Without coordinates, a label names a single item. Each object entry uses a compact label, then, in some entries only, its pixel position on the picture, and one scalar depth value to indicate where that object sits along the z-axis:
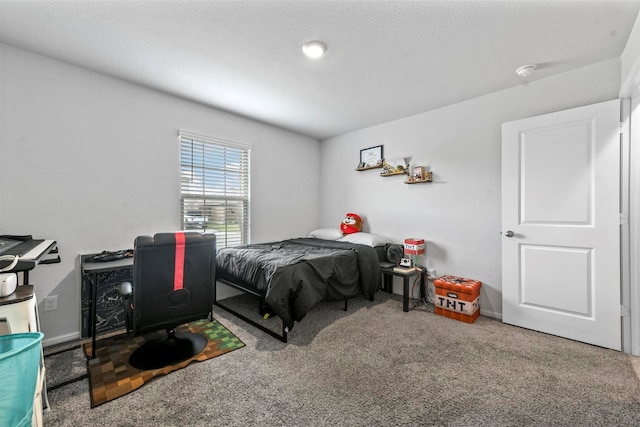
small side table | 3.05
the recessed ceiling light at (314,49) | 2.08
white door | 2.25
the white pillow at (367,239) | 3.52
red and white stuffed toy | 4.04
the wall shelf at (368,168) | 3.94
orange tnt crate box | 2.77
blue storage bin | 0.82
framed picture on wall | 3.95
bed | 2.33
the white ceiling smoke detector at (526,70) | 2.40
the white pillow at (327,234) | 4.04
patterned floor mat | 1.75
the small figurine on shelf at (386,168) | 3.77
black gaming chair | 1.86
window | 3.21
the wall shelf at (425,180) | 3.40
